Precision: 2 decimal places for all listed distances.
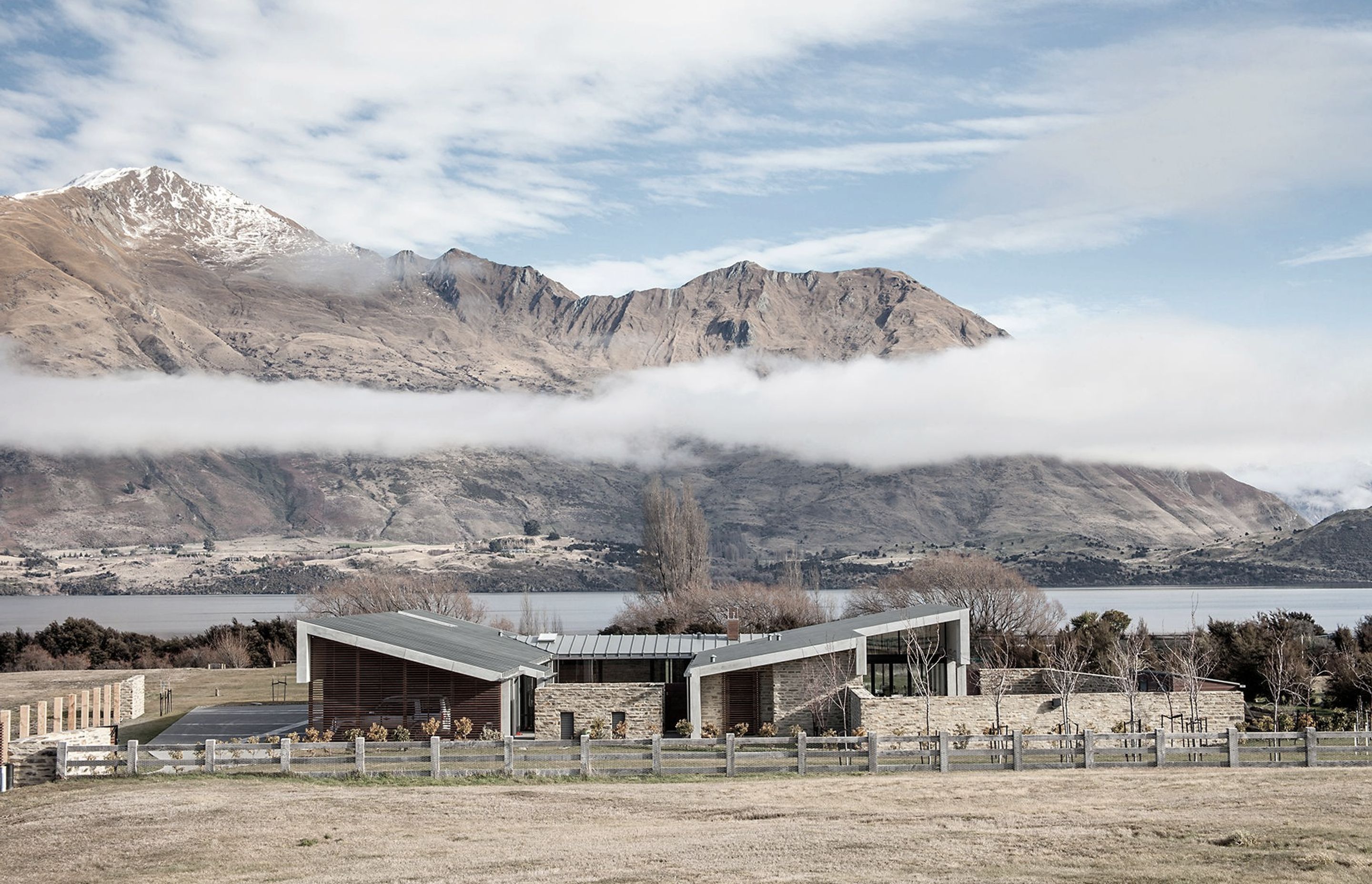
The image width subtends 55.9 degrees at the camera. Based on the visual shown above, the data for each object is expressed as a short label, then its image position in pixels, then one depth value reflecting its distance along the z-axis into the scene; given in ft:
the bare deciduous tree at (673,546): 376.48
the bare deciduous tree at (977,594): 282.97
